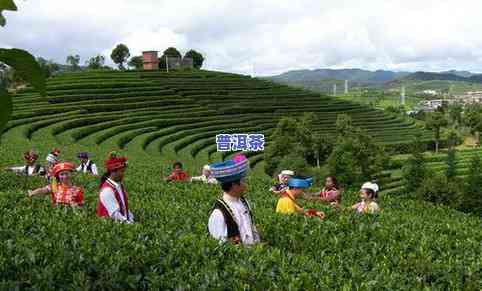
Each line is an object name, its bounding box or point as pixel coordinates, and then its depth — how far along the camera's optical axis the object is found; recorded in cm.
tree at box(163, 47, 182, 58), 10057
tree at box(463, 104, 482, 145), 8419
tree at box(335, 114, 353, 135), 4810
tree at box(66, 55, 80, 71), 10167
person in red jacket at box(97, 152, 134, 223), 602
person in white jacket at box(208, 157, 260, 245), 466
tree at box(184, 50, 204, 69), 10244
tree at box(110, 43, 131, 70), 9940
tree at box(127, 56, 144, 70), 9925
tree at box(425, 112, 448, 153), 6888
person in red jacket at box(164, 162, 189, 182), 1427
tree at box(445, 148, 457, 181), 4544
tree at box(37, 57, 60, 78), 8411
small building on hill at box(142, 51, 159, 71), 8369
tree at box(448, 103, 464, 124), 10681
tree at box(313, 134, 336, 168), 4475
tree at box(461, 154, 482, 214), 3453
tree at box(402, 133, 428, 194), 3794
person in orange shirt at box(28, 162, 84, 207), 746
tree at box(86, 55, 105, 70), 9421
